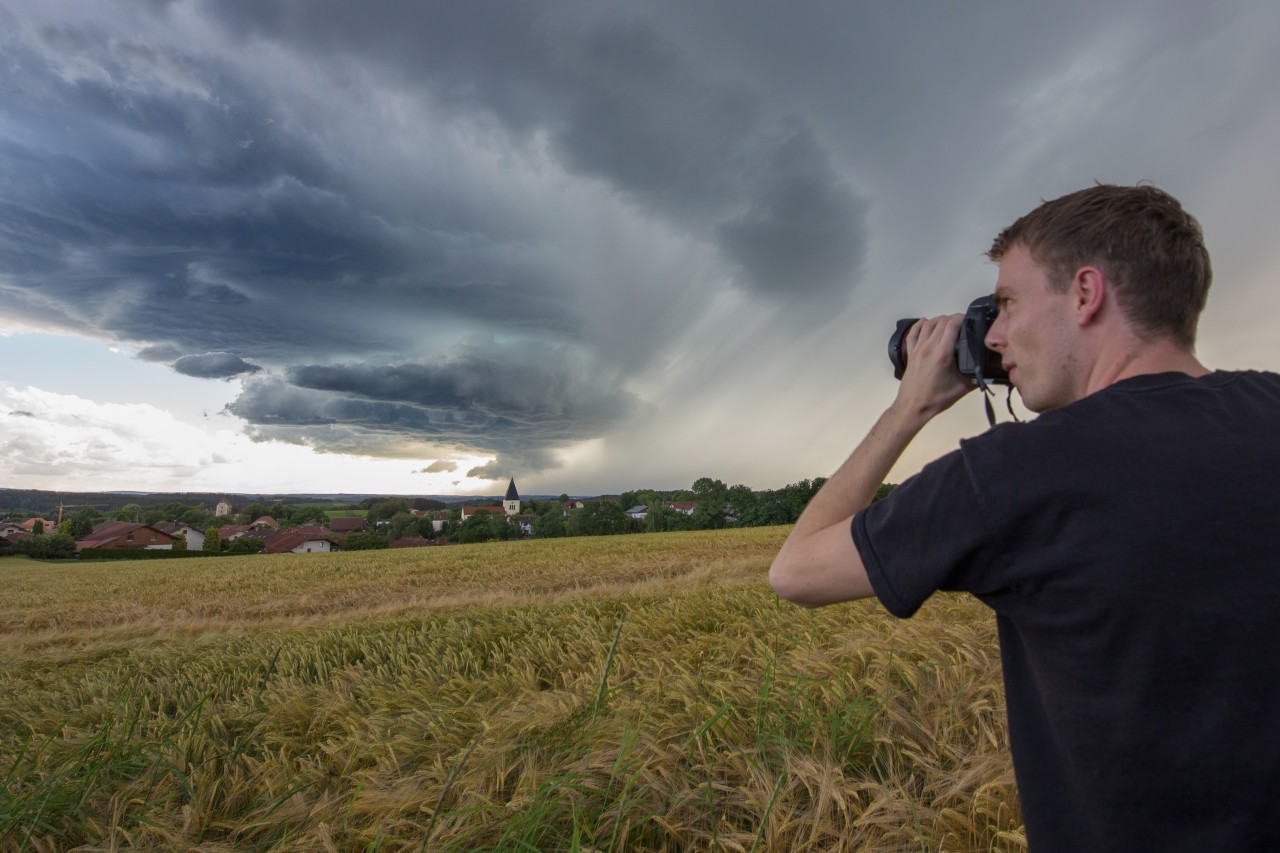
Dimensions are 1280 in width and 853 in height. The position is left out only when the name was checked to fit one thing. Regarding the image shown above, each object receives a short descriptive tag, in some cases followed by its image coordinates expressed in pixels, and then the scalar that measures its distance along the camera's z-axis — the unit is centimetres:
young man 94
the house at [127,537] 6016
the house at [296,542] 6309
